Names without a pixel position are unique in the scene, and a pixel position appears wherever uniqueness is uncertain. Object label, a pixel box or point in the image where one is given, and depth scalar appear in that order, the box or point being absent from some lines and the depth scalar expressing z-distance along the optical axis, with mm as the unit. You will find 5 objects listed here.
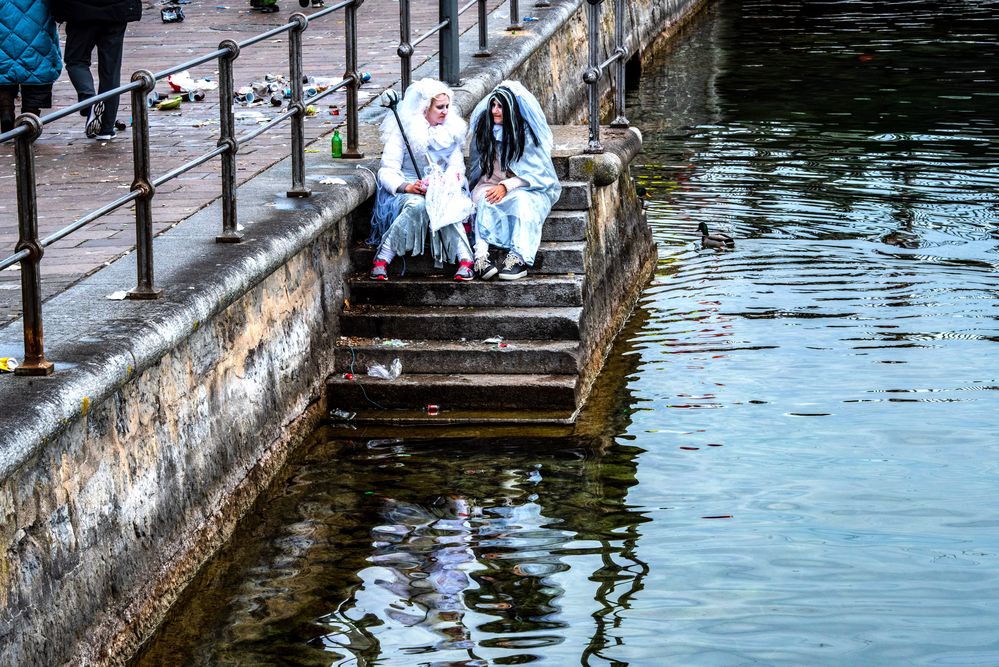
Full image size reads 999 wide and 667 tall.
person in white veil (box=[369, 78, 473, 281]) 17969
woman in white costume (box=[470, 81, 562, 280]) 18141
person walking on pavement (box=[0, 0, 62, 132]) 20250
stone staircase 17062
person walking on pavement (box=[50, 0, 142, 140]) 20625
